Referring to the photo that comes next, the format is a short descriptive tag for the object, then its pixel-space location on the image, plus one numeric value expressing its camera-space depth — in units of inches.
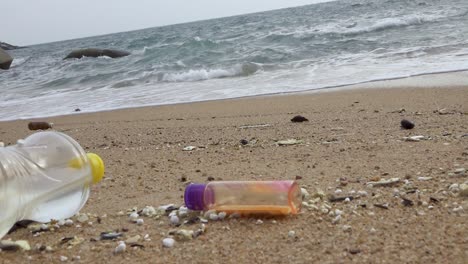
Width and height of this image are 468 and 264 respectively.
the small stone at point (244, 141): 47.8
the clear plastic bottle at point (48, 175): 28.6
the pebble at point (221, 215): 27.6
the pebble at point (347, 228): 25.0
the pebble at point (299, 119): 58.3
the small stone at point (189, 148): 47.5
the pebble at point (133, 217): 29.0
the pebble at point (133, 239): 26.0
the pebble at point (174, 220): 27.9
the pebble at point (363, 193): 29.2
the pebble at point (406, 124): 47.8
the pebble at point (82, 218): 29.2
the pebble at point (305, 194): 29.6
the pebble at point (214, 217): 27.6
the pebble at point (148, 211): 29.5
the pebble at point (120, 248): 25.2
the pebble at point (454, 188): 28.1
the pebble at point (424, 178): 30.8
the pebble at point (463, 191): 27.4
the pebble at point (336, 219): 26.1
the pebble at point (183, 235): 25.9
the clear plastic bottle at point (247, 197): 27.3
